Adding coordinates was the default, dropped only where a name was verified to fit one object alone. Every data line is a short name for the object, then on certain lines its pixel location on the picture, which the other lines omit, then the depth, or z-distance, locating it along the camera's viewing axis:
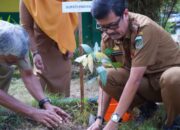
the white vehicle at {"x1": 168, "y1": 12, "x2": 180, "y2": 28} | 7.64
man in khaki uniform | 2.52
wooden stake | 3.23
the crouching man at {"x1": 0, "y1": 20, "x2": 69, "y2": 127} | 2.63
